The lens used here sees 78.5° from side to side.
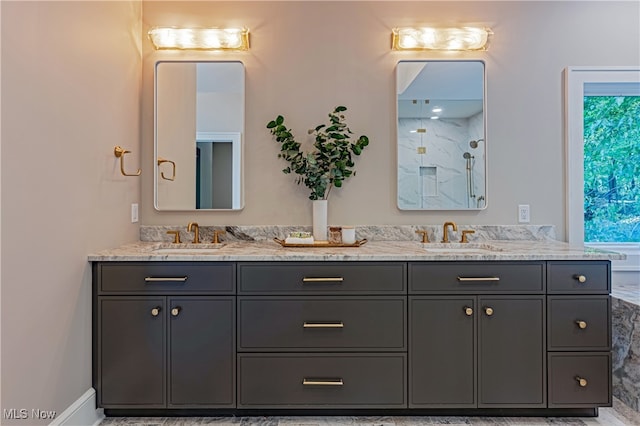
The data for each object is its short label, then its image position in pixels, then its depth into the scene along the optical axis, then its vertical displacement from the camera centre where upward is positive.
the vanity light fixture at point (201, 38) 2.43 +1.10
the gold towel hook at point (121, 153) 2.13 +0.34
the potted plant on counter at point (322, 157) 2.39 +0.36
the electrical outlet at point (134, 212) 2.37 +0.01
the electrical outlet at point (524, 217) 2.48 -0.02
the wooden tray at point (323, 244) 2.21 -0.17
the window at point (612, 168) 2.55 +0.31
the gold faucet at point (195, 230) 2.41 -0.09
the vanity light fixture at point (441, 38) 2.42 +1.10
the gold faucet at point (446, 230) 2.38 -0.09
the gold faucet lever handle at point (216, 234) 2.44 -0.12
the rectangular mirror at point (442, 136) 2.46 +0.49
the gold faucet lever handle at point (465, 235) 2.42 -0.13
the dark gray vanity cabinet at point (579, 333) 1.87 -0.57
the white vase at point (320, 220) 2.39 -0.04
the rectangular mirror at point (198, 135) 2.47 +0.51
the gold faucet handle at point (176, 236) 2.43 -0.13
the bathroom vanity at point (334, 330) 1.88 -0.56
